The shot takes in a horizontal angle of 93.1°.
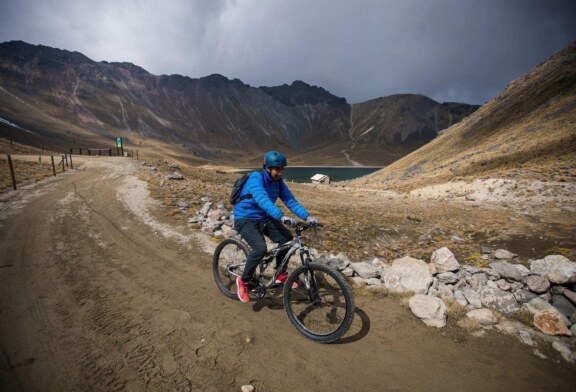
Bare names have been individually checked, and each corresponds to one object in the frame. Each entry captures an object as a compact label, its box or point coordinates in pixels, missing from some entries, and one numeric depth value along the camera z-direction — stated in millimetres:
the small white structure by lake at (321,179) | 58944
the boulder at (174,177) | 21173
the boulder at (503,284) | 6047
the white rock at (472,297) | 5745
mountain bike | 4625
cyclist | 5328
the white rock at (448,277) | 6645
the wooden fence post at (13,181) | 14773
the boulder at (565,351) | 4305
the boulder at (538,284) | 5707
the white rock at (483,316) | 5258
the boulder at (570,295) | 5302
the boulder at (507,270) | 6262
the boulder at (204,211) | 11291
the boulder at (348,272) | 7156
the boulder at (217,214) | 10895
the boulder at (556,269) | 5613
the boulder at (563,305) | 5239
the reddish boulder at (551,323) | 4765
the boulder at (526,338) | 4703
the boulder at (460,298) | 5832
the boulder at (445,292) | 6059
